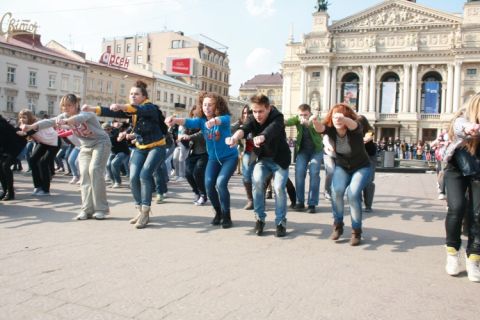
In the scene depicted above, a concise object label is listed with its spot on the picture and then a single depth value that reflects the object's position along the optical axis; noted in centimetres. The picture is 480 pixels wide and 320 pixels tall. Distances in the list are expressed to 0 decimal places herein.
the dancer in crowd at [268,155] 566
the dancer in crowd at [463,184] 405
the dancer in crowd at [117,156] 1087
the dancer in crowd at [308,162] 791
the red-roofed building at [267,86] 10000
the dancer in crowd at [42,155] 904
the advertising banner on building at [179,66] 7475
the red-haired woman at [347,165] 534
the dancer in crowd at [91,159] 652
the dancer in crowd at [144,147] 619
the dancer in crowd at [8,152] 823
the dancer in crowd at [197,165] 797
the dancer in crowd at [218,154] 609
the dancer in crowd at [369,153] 700
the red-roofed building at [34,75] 4100
